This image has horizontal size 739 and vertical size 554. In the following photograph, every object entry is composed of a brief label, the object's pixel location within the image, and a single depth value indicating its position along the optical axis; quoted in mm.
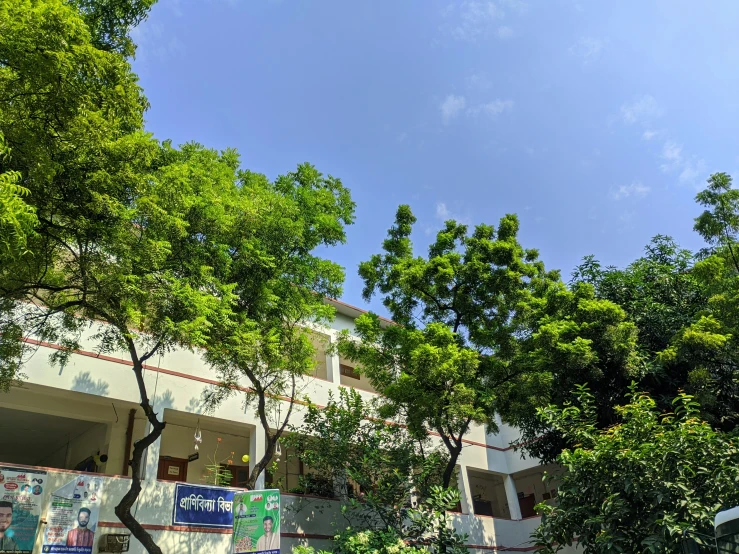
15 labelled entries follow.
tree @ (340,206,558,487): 10656
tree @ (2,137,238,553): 7293
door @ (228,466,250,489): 13164
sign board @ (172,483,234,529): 9852
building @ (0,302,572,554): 9711
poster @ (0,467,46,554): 7980
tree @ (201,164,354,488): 9188
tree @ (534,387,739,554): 7426
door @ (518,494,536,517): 16859
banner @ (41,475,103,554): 8352
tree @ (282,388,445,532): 10586
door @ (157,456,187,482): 12500
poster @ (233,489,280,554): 7637
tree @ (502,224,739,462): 10641
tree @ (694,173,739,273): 11648
